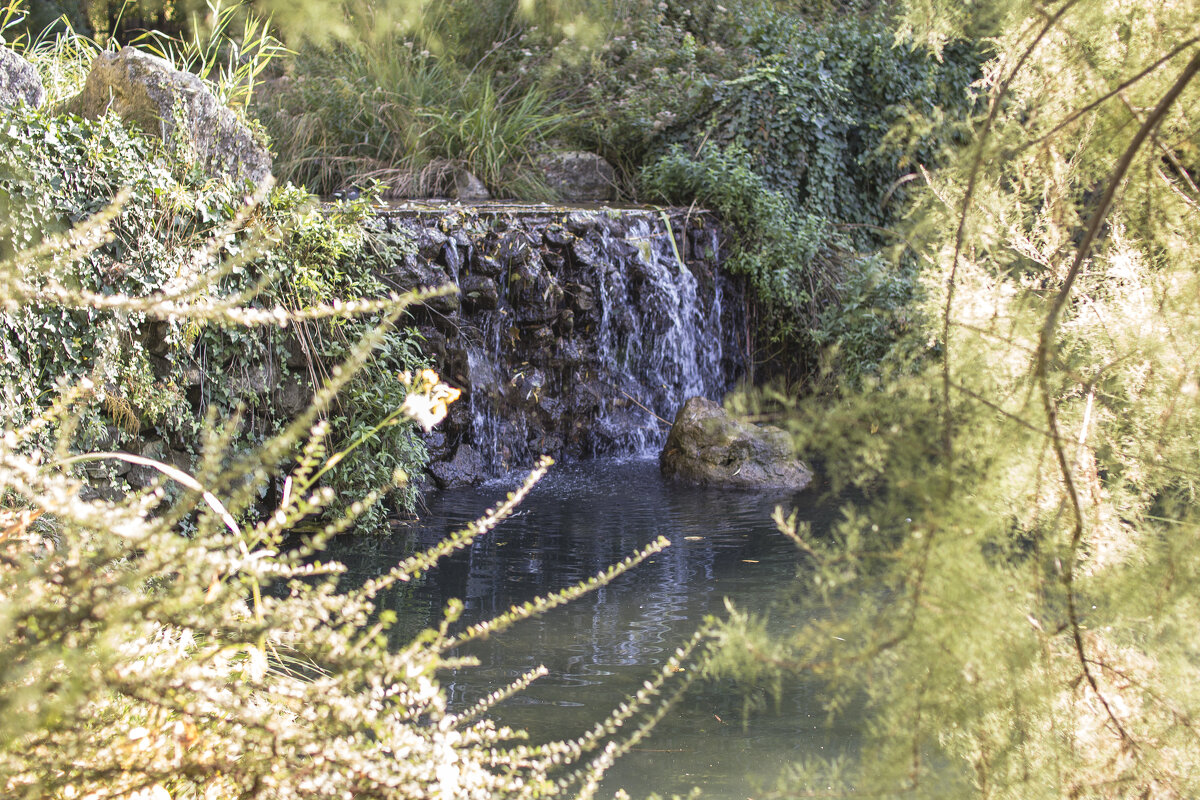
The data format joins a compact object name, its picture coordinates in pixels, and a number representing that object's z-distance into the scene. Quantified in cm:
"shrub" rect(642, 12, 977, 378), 887
